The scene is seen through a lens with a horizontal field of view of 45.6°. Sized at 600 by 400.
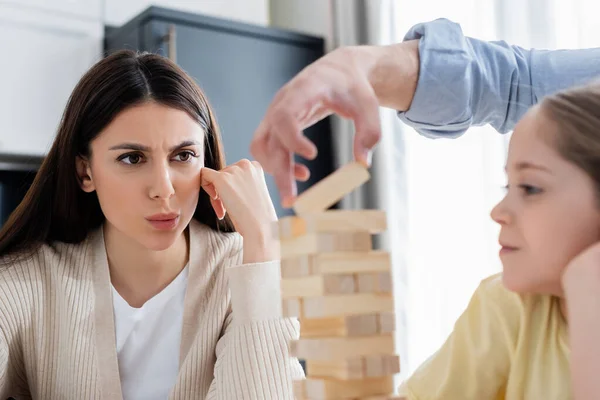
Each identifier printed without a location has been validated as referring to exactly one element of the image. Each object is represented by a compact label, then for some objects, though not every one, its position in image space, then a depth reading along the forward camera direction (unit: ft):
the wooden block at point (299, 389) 2.38
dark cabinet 9.22
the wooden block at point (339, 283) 2.23
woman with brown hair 4.63
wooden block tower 2.24
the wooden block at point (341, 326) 2.25
